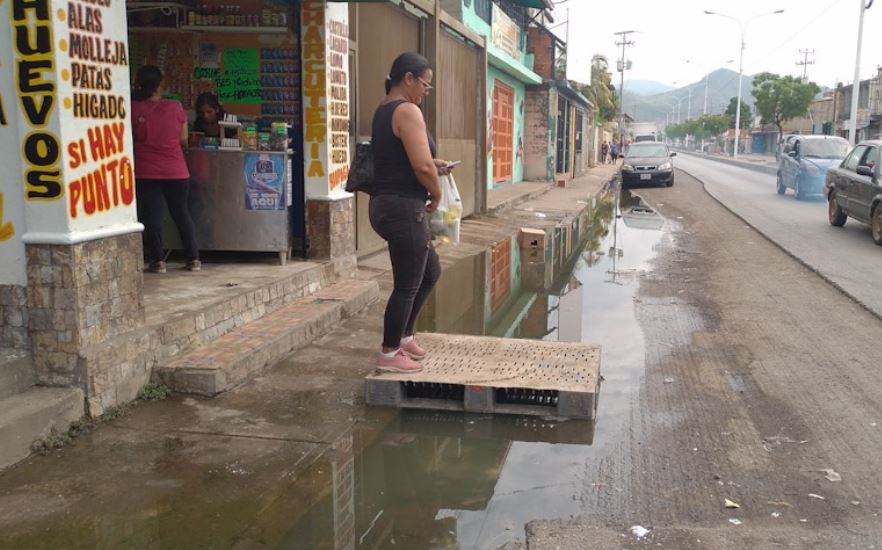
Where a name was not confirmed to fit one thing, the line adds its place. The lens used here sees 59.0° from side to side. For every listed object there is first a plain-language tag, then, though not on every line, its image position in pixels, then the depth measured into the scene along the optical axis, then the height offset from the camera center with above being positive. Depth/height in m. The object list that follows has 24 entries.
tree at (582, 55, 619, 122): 44.34 +4.29
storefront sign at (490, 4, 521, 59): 21.27 +3.62
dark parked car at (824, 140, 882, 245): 12.67 -0.48
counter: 7.14 -0.37
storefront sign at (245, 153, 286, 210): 7.11 -0.18
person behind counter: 7.37 +0.40
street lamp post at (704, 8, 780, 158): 61.28 +7.38
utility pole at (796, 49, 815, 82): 101.29 +12.70
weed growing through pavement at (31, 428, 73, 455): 4.04 -1.47
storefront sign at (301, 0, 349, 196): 7.46 +0.63
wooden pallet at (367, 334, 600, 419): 4.65 -1.35
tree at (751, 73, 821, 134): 68.31 +5.64
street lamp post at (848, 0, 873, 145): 33.12 +3.30
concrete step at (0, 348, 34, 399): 4.18 -1.15
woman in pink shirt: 6.41 -0.01
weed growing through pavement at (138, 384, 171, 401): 4.84 -1.45
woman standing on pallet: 4.70 -0.17
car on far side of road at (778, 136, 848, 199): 20.05 +0.03
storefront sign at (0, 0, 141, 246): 4.09 +0.23
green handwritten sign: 7.82 +0.82
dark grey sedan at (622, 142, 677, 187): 26.39 -0.28
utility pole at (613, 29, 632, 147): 81.56 +9.97
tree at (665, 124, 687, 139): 160.43 +6.28
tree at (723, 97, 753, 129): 92.47 +5.63
